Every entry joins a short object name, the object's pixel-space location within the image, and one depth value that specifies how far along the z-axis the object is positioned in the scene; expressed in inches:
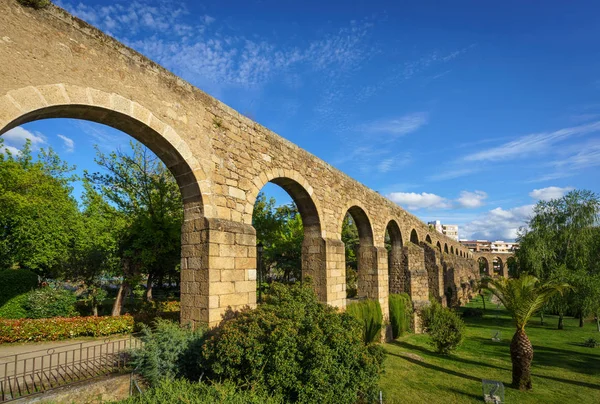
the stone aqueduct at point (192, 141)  168.1
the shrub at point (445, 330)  432.8
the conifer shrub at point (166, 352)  198.8
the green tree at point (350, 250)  762.2
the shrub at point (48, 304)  500.1
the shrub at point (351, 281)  733.3
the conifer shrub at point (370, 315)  443.2
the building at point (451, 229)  5101.4
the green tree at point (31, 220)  592.7
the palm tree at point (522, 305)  311.9
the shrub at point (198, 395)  164.1
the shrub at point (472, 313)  822.5
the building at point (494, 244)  4485.7
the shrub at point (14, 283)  501.0
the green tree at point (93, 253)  585.0
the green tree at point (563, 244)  594.9
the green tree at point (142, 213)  485.7
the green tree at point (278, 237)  705.0
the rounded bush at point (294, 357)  187.5
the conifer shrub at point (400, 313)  545.3
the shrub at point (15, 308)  483.5
